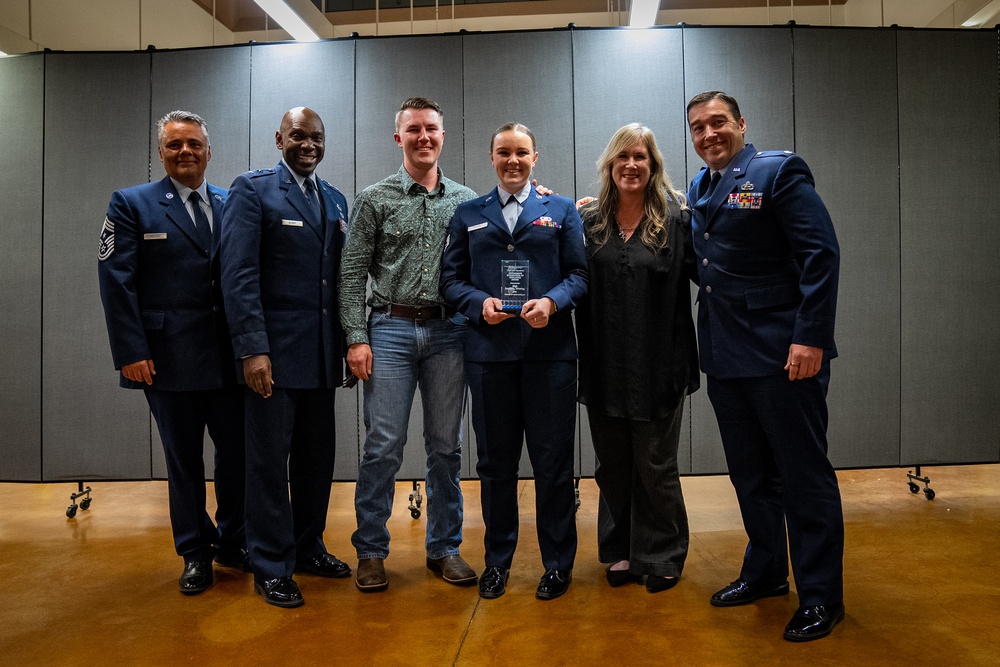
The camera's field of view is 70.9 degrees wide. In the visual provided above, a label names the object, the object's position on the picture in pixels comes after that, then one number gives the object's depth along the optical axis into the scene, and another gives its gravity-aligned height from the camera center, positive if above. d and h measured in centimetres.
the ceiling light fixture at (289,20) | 416 +201
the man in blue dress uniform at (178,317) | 276 +11
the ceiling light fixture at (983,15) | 427 +202
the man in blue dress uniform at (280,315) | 259 +11
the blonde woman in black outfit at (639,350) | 259 -2
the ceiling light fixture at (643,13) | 399 +193
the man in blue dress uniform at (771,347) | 228 -1
